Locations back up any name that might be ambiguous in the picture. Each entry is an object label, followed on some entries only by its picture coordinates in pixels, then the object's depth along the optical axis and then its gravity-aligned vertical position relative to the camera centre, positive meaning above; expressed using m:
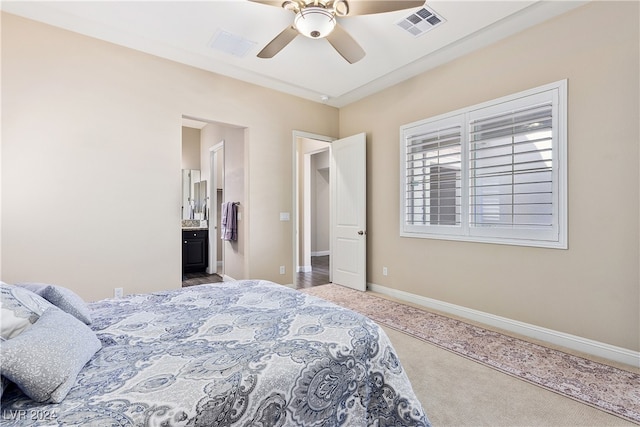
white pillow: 1.02 -0.36
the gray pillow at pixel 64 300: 1.38 -0.42
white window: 2.71 +0.41
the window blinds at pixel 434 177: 3.49 +0.42
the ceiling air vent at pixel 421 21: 2.66 +1.75
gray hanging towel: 4.57 -0.17
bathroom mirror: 6.20 +0.34
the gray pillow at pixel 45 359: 0.86 -0.45
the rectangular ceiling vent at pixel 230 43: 3.01 +1.75
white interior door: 4.47 -0.02
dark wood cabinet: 5.50 -0.73
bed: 0.88 -0.56
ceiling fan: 2.12 +1.47
